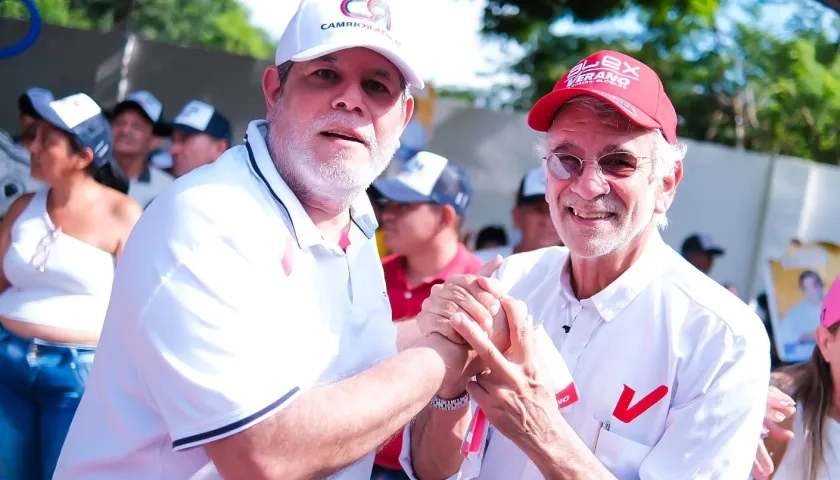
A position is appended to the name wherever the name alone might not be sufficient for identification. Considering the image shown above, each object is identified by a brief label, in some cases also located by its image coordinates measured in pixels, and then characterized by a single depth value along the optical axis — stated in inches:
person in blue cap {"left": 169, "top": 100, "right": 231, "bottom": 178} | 215.2
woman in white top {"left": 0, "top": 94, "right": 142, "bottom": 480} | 134.1
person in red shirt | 152.3
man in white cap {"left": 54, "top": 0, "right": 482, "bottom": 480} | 60.3
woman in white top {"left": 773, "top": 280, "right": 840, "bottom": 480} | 107.1
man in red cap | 77.4
